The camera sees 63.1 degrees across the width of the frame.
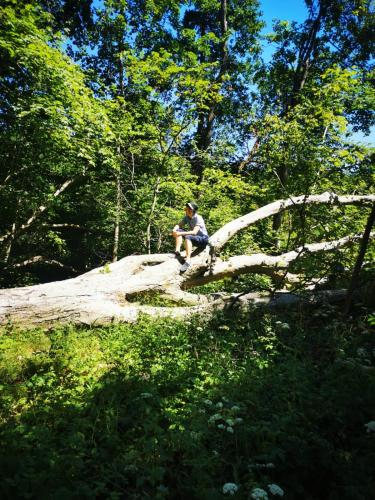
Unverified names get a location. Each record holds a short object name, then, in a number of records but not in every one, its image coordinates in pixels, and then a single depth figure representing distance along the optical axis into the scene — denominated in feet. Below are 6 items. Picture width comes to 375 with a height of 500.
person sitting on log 23.71
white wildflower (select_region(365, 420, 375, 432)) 7.86
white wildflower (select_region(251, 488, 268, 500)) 6.33
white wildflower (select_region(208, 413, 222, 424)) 9.16
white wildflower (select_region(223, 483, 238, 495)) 6.56
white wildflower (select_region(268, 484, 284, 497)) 6.52
